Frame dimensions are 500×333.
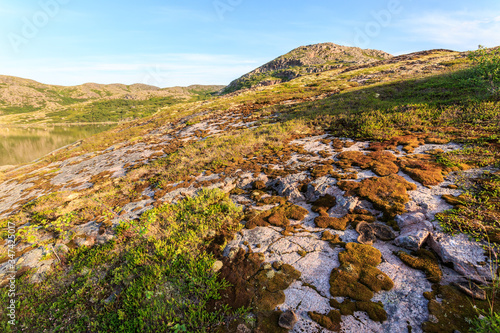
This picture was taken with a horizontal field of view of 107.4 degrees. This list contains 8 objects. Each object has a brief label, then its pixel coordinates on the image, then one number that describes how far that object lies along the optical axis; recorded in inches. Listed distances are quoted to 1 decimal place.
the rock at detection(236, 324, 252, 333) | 143.3
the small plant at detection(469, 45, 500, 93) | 478.6
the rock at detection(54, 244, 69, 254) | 268.1
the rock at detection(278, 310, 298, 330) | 138.7
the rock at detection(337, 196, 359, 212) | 255.4
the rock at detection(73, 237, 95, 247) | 280.4
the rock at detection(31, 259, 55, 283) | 229.3
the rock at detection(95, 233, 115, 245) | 281.5
